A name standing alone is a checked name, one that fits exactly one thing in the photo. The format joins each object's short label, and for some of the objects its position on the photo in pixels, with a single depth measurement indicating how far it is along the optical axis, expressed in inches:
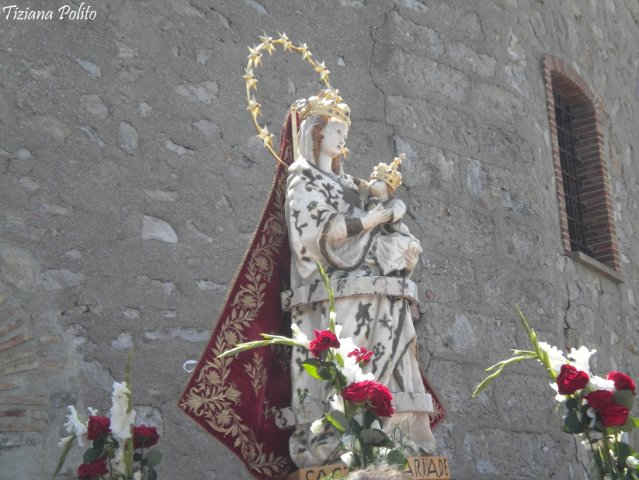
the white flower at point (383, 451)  142.9
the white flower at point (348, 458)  142.5
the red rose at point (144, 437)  160.7
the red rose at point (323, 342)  142.4
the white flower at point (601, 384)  147.3
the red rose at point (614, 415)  143.6
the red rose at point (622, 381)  146.6
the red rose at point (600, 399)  144.9
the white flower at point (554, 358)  151.5
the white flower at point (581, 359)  149.9
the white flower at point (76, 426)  161.8
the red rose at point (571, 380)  145.6
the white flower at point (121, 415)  154.9
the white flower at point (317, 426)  147.8
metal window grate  349.7
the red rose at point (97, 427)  153.6
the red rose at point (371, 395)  141.1
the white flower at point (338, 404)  146.2
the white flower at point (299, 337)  150.8
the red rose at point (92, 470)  151.3
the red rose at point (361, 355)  146.2
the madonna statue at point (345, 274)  162.9
